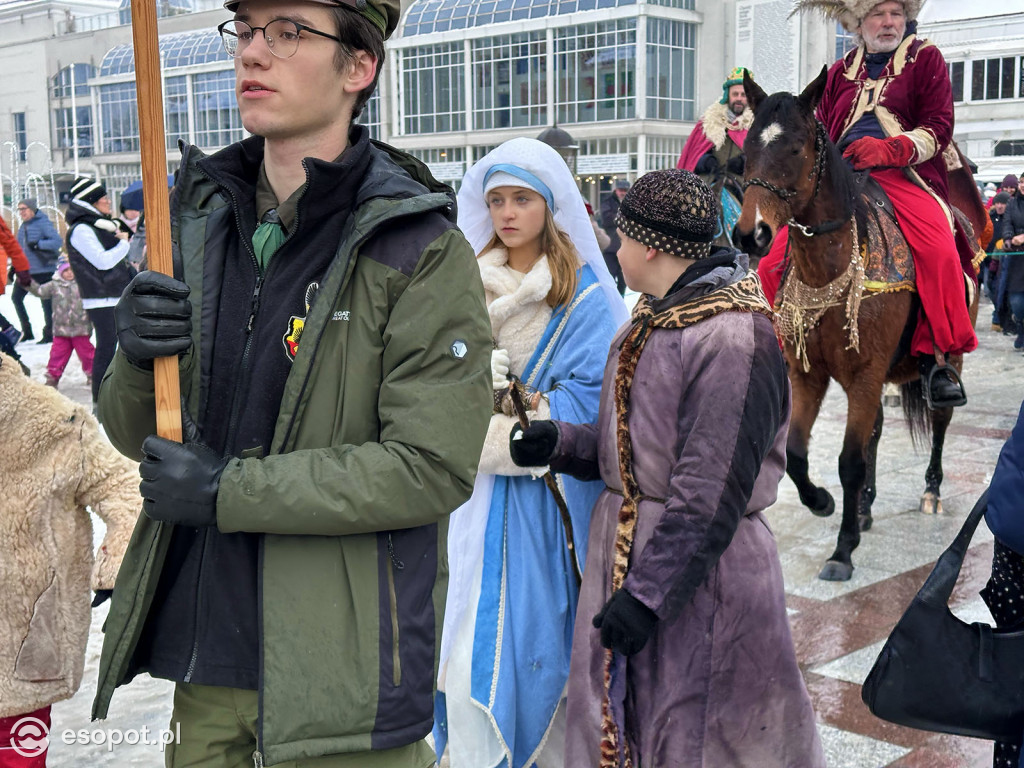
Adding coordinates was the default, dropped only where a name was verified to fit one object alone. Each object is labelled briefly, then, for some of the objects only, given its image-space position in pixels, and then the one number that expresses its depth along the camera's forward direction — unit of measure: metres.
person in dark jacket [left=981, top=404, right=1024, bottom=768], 1.79
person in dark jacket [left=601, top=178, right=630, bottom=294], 16.57
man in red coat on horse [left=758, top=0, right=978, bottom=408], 5.79
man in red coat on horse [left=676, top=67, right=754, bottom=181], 9.40
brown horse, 5.29
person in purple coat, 2.54
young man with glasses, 1.83
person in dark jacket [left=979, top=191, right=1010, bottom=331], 14.51
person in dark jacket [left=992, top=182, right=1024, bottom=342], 12.74
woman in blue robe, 3.25
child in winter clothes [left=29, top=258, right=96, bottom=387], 10.93
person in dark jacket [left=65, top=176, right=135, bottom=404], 9.63
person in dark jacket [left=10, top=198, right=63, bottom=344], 14.73
